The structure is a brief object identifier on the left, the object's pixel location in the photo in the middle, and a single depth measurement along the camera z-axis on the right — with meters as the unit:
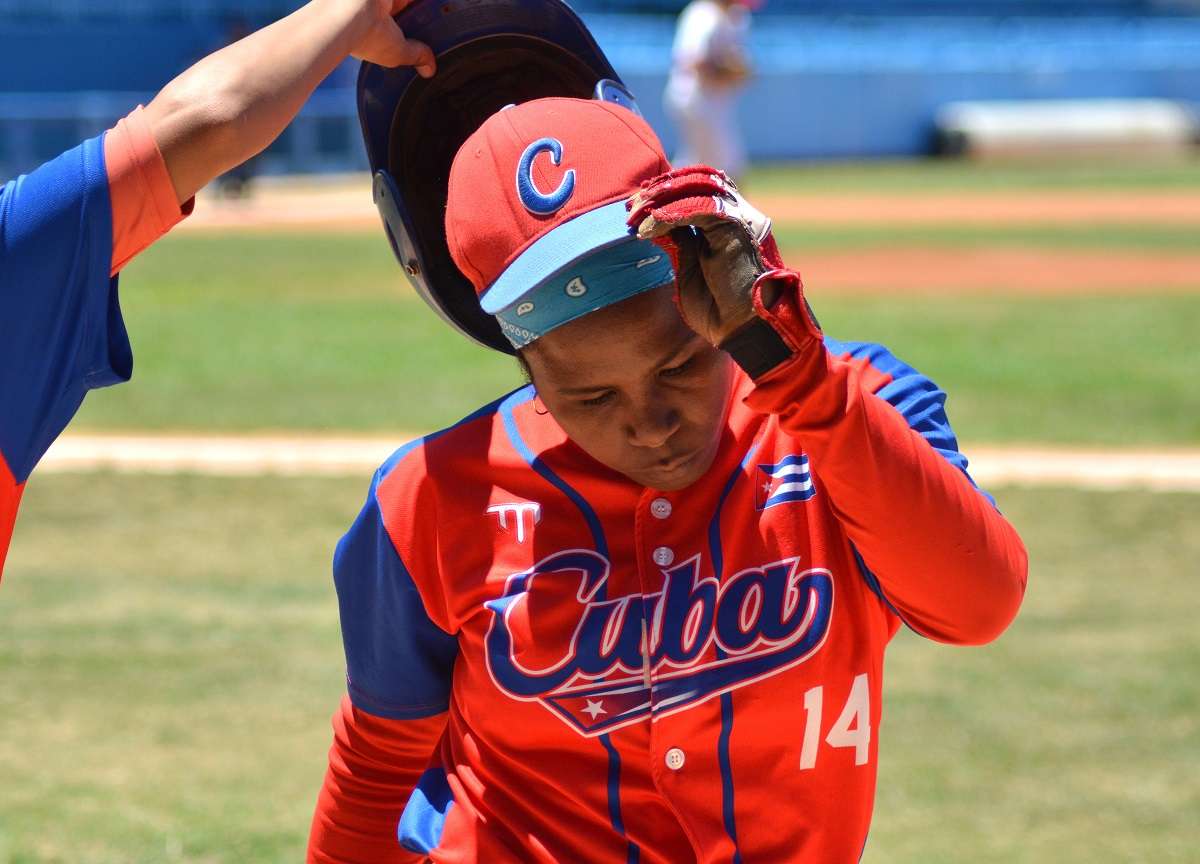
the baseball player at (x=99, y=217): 5.19
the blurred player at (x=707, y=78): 28.86
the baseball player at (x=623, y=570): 5.20
